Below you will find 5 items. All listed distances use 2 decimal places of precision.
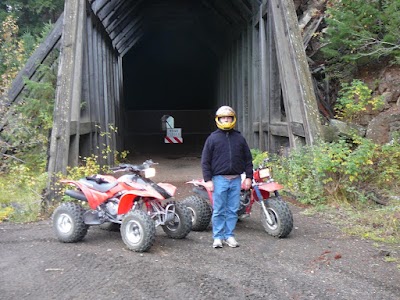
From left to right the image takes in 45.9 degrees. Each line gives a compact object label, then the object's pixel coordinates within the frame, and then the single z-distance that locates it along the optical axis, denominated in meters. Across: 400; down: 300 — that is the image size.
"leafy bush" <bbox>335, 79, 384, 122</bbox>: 9.95
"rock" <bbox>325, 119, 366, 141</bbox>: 8.91
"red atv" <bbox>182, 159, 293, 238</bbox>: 5.60
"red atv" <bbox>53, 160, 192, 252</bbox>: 5.12
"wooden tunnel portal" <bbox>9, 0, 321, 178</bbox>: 8.74
